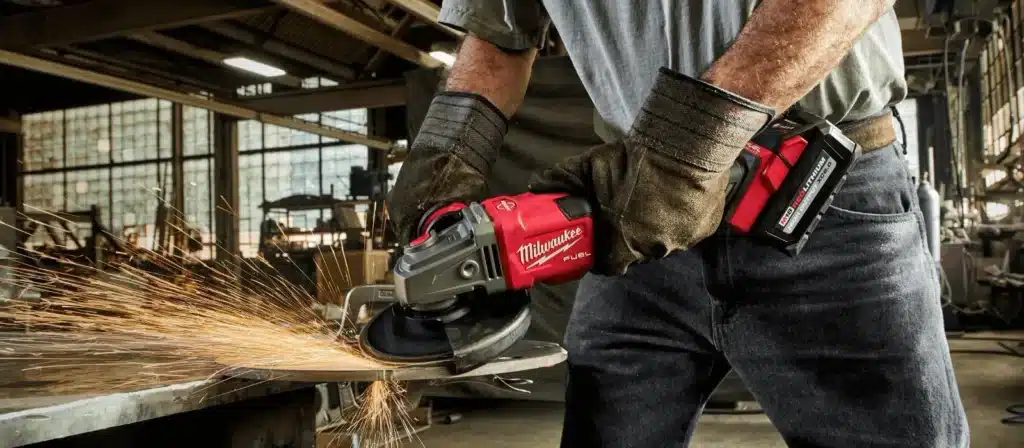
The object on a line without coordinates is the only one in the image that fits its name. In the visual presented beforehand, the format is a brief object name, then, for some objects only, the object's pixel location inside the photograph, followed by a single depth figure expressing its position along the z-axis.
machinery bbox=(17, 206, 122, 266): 8.02
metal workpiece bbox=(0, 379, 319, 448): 0.92
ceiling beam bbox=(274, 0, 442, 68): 5.19
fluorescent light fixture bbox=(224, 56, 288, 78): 7.53
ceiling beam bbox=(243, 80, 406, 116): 8.12
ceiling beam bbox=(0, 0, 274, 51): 5.96
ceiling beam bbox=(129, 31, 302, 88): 6.88
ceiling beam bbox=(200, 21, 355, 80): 6.96
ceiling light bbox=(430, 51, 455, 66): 6.80
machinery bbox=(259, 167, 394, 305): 5.25
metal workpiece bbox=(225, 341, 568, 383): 0.94
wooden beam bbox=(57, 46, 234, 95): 7.46
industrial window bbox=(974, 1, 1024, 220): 9.05
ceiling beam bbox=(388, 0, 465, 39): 5.09
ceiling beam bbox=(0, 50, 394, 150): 5.78
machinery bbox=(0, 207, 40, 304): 2.46
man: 0.90
